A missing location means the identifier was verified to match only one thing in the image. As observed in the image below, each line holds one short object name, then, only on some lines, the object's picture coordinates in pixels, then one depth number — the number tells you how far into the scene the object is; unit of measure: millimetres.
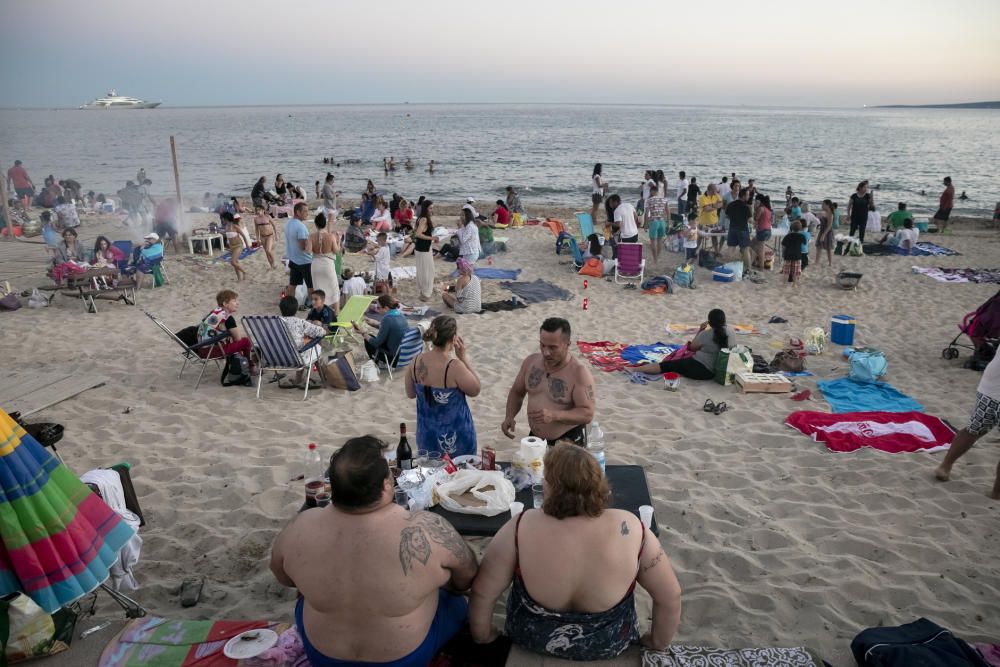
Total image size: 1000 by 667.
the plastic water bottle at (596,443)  3781
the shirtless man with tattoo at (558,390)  4328
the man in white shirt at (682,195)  18516
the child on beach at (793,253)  11977
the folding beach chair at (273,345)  6839
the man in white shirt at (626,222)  13281
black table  3324
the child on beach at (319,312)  8281
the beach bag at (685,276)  12192
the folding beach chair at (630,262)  12070
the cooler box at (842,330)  8844
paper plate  2938
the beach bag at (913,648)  2957
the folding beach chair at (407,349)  7676
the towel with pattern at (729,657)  2828
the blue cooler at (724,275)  12430
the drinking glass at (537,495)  3518
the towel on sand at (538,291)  11289
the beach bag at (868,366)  7477
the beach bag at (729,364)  7316
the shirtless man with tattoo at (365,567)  2492
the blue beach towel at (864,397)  6781
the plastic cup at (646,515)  3247
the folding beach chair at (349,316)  8453
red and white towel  5770
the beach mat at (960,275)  12539
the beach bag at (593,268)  12852
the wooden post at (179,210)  14574
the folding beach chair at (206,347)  7219
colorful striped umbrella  2629
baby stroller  7555
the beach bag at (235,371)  7281
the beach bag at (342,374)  7234
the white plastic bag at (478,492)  3414
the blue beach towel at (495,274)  12797
